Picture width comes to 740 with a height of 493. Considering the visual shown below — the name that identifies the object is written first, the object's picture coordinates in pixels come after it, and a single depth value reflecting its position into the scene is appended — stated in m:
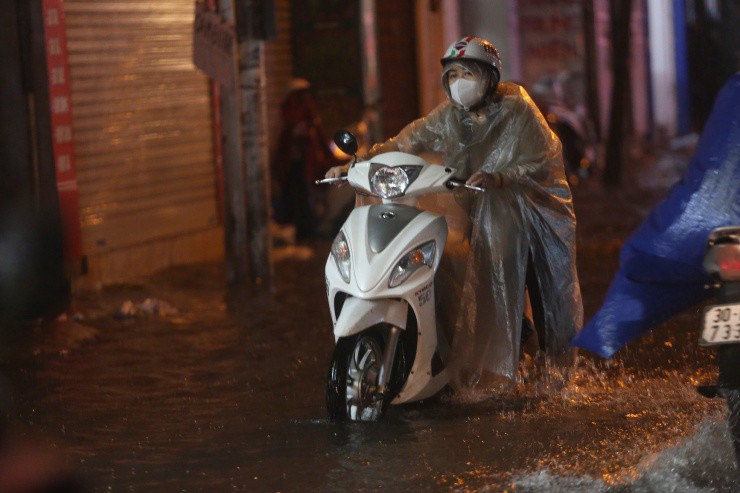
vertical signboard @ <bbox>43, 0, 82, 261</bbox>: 15.92
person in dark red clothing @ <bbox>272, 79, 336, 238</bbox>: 21.77
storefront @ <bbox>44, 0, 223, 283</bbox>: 16.43
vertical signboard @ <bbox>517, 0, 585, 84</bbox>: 38.86
